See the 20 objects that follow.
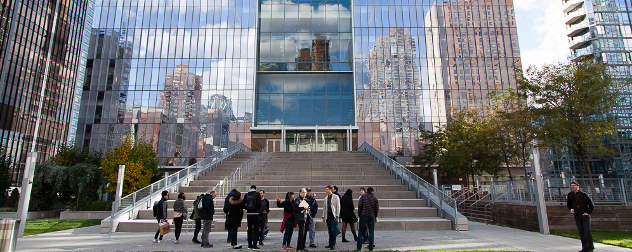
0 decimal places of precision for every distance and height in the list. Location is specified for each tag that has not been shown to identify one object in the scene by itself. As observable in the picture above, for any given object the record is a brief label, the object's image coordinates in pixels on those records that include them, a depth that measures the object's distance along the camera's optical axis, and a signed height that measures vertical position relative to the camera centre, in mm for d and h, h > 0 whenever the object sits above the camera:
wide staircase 12703 +526
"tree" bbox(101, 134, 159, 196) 22438 +1704
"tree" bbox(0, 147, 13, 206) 26875 +1088
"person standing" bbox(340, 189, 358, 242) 9289 -385
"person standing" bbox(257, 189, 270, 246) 9094 -543
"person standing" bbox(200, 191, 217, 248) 9055 -533
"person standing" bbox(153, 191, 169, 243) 10102 -441
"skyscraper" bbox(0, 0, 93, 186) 54719 +20802
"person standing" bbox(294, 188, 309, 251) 8461 -559
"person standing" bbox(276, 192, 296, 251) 8656 -623
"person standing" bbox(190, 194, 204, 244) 9672 -558
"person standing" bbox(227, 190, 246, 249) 8713 -465
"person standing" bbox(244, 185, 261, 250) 8695 -452
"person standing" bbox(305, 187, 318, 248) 8994 -448
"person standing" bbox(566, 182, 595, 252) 7840 -387
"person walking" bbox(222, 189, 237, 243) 8991 -248
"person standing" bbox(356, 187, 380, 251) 8570 -421
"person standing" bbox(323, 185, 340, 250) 9078 -386
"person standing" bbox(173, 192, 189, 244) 9961 -490
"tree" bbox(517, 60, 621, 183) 18062 +4526
